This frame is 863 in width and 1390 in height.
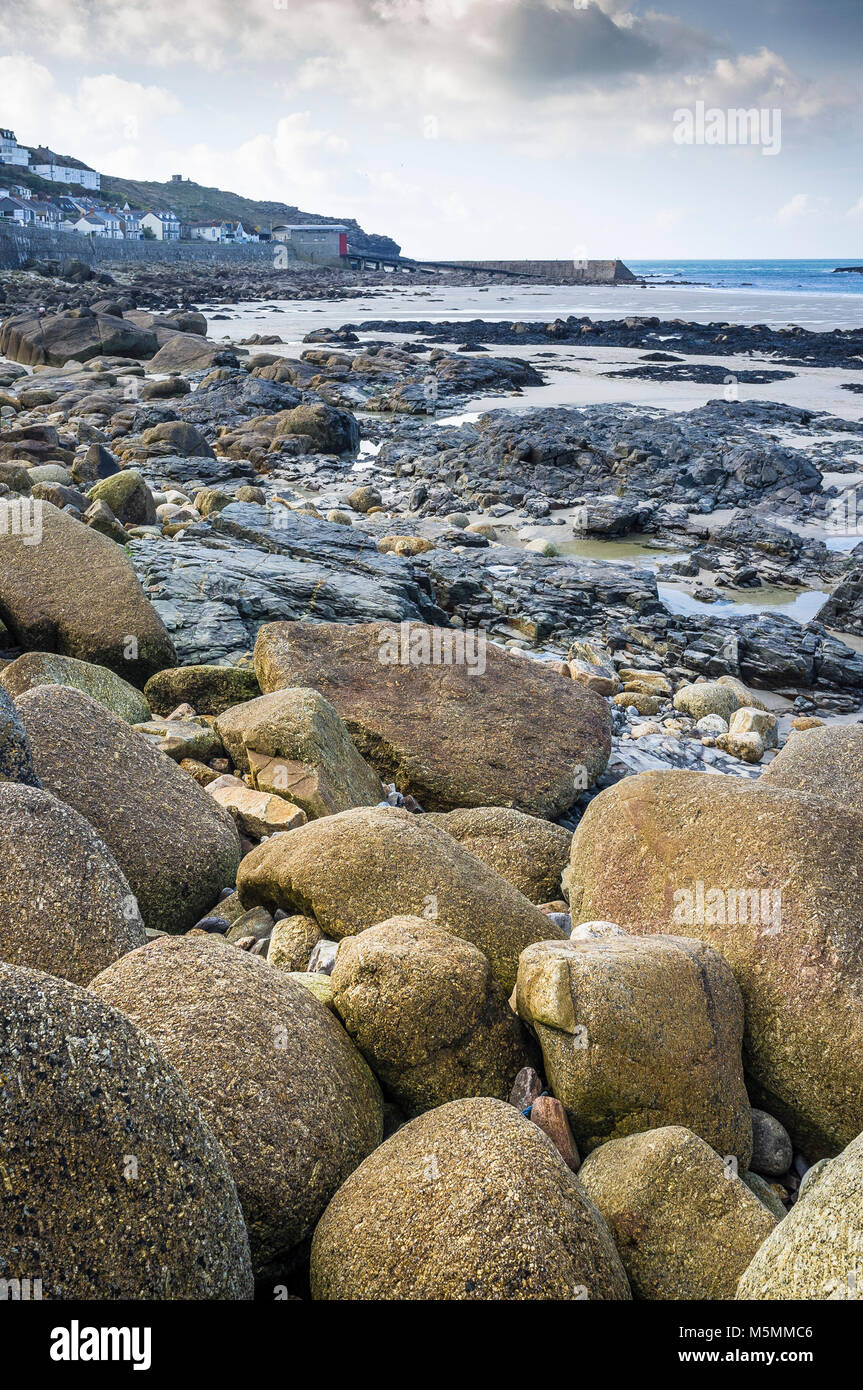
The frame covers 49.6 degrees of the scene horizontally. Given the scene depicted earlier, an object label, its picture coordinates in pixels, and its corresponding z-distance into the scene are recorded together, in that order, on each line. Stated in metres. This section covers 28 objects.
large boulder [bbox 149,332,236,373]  27.83
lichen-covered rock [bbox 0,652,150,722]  5.16
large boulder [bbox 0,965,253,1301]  1.75
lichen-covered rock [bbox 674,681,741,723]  8.34
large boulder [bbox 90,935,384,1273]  2.43
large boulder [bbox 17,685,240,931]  4.00
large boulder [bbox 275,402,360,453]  18.86
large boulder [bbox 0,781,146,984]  2.93
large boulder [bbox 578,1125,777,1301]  2.54
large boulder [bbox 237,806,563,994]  3.60
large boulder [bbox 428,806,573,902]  4.78
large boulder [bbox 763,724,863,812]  5.18
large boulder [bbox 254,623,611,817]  6.14
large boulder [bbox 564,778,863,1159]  3.42
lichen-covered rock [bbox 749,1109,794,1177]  3.37
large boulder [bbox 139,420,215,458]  16.92
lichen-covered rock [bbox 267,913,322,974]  3.58
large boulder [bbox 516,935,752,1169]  3.03
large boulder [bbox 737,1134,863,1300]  2.02
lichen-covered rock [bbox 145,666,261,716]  6.65
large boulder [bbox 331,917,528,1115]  2.99
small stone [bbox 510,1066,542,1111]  3.11
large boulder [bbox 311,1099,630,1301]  2.12
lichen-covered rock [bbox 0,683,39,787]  3.56
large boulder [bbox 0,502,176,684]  6.53
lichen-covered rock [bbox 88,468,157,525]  11.55
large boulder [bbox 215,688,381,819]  5.05
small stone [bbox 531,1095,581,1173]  2.92
